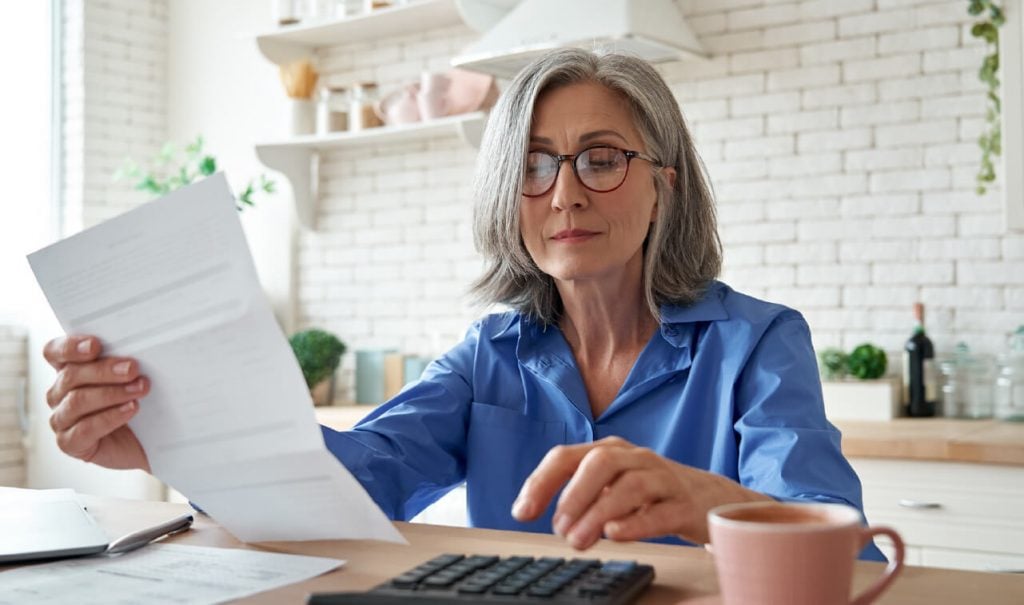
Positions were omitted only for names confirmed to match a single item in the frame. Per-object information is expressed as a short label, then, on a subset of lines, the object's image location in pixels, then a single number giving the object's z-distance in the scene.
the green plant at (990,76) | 3.25
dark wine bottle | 3.48
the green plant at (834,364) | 3.55
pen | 1.30
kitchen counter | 2.86
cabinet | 2.85
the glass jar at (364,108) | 4.51
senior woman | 1.71
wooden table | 1.03
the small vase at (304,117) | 4.74
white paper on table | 1.08
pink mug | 0.80
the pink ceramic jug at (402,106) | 4.36
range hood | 3.51
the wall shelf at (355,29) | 4.36
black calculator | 0.93
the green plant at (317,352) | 4.43
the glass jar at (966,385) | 3.45
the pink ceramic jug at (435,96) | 4.26
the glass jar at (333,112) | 4.59
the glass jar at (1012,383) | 3.40
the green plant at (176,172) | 4.46
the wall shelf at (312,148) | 4.29
